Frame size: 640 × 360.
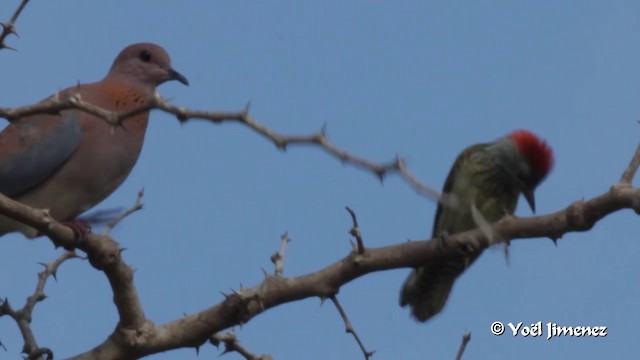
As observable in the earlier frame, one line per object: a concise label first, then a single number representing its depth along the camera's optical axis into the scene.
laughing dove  12.14
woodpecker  12.27
